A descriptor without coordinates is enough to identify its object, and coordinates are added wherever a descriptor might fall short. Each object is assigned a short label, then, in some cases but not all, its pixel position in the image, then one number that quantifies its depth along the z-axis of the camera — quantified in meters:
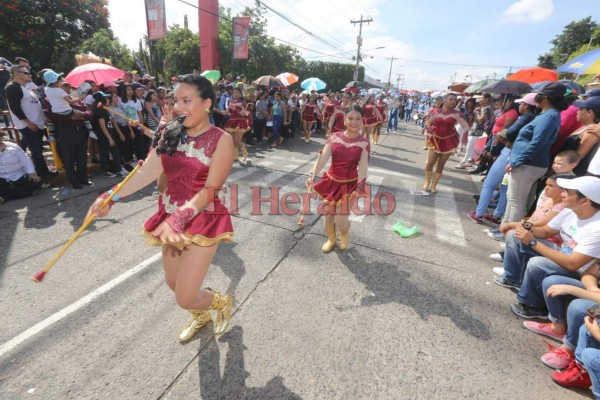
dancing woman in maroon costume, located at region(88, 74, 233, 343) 2.09
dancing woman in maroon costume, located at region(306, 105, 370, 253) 3.79
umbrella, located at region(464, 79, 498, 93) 11.27
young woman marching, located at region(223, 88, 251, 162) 8.08
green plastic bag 4.81
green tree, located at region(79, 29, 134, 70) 25.28
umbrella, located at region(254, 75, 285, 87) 13.59
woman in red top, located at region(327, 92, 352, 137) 9.15
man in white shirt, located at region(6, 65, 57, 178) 5.31
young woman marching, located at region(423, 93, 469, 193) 6.48
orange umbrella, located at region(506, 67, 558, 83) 8.51
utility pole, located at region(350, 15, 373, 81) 37.38
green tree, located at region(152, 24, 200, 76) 29.56
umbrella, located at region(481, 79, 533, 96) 8.18
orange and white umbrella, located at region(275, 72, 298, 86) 16.34
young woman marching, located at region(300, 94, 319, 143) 13.70
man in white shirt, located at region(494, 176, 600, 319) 2.59
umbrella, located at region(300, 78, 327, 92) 16.02
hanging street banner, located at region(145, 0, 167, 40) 15.37
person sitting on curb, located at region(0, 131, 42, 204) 5.06
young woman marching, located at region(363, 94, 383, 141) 11.12
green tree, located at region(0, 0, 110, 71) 20.75
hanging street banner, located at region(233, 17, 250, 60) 22.53
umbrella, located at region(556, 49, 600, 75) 5.58
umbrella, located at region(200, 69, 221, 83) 11.02
